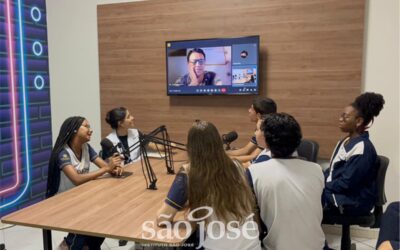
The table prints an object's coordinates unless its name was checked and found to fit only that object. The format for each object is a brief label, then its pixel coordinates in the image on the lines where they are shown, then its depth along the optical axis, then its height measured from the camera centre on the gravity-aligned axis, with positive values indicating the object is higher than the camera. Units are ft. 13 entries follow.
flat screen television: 10.94 +0.92
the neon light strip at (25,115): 12.09 -0.61
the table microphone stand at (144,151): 7.45 -1.19
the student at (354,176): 7.39 -1.77
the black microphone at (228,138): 10.42 -1.27
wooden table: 5.42 -1.98
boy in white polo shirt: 5.51 -1.52
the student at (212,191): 5.26 -1.44
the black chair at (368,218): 7.66 -2.73
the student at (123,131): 10.28 -1.04
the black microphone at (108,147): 9.63 -1.41
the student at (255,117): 9.43 -0.63
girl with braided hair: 8.13 -1.61
